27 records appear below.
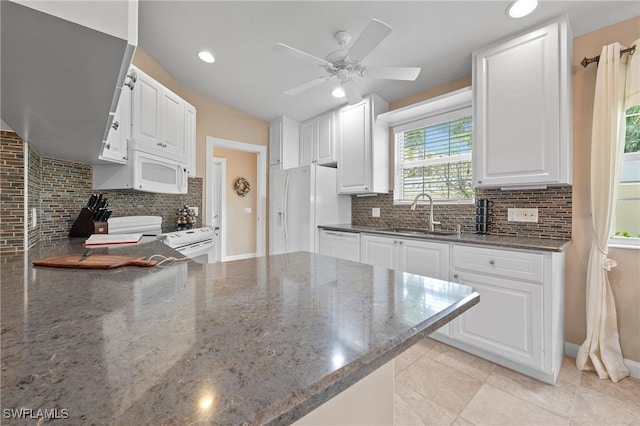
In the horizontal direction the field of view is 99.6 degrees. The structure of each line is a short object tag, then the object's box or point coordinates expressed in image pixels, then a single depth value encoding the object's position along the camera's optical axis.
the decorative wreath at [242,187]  5.56
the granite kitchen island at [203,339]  0.31
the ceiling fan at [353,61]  1.62
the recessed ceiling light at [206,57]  2.68
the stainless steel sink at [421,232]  2.59
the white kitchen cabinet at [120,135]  2.07
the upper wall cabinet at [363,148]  3.10
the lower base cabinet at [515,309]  1.72
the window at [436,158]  2.69
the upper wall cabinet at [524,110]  1.85
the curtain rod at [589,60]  1.91
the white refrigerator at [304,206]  3.30
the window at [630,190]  1.86
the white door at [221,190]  5.28
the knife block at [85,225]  2.13
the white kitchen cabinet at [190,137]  3.09
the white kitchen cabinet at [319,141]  3.55
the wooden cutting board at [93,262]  0.99
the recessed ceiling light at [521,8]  1.74
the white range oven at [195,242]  2.38
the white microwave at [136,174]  2.35
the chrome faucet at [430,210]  2.75
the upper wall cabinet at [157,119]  2.40
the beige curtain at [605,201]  1.77
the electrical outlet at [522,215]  2.20
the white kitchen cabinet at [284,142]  3.96
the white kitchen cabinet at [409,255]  2.16
